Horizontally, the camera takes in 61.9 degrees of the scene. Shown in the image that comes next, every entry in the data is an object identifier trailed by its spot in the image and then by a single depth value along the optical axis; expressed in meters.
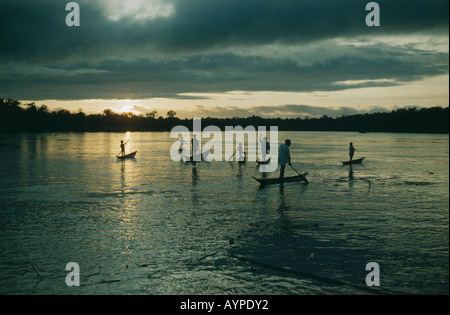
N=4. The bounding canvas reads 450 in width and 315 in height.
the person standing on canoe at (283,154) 19.25
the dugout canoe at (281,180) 20.23
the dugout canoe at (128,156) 38.53
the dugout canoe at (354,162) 33.62
